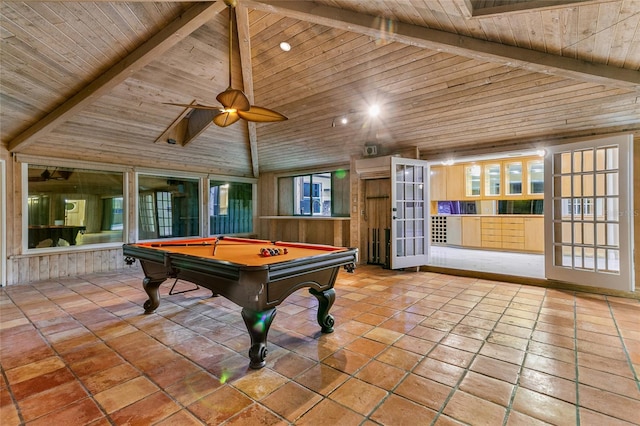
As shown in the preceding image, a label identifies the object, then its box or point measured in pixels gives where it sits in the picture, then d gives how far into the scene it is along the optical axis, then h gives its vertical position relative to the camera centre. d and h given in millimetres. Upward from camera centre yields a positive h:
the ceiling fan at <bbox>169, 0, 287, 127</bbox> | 2820 +1069
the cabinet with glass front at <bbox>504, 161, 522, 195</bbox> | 7985 +925
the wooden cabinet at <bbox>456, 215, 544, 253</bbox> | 7475 -551
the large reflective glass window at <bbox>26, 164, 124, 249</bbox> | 5090 +140
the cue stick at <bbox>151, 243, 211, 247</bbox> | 3433 -356
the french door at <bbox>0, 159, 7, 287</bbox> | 4648 -143
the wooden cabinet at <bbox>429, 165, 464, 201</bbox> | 8812 +893
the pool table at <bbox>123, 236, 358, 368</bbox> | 2205 -475
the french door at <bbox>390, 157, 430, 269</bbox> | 5391 -11
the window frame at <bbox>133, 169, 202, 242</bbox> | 6109 +515
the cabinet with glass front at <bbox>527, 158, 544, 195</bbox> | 7723 +876
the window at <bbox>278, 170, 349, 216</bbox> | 7307 +474
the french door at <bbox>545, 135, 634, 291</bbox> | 3865 -22
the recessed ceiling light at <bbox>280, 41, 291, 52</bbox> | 3840 +2159
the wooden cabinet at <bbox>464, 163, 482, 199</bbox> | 8602 +892
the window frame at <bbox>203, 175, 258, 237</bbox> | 7238 +455
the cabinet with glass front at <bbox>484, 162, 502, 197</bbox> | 8352 +904
